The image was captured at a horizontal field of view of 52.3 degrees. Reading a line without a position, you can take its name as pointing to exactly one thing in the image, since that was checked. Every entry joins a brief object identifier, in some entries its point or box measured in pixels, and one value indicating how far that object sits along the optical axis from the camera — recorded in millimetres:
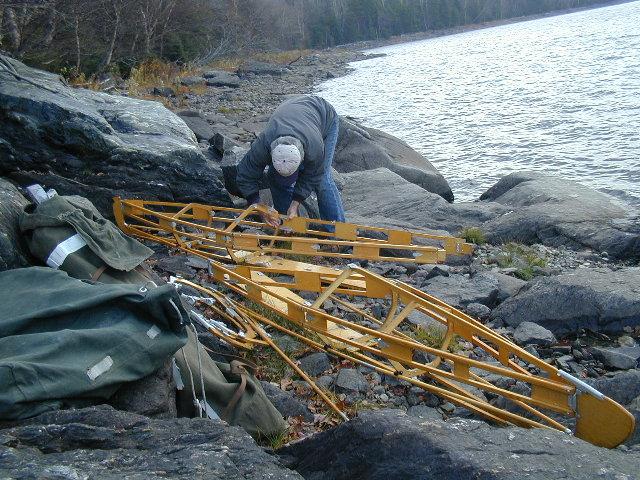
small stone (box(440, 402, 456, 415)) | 4672
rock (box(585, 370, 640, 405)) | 4539
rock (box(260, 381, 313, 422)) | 4270
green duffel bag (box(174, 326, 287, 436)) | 3529
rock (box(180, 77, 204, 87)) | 27648
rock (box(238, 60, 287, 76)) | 40594
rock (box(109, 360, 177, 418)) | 3139
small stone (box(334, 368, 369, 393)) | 4801
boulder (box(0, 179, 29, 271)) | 4422
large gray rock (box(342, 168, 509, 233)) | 10023
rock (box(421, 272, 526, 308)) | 6696
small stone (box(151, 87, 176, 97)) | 22084
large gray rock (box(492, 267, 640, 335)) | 6066
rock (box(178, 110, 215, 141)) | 12652
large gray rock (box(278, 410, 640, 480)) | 2641
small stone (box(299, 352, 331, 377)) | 5043
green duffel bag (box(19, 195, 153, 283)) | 4457
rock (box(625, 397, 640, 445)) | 3996
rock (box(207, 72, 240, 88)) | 30812
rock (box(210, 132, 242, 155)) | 10102
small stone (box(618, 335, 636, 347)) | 5773
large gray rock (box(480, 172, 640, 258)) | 9102
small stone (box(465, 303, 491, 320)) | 6480
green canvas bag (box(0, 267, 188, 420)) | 2804
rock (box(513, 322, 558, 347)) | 5840
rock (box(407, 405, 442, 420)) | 4555
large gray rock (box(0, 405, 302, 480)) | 2332
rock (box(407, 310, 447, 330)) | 5737
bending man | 6984
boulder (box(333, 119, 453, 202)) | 13250
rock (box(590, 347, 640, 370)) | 5330
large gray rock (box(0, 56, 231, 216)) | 7039
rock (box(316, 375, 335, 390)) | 4848
